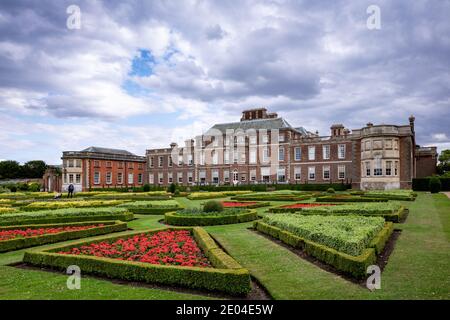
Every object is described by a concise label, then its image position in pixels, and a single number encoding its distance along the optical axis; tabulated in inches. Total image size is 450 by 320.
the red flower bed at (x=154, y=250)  368.2
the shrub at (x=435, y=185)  1365.7
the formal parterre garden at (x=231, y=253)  292.5
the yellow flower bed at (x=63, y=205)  899.4
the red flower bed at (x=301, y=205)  836.2
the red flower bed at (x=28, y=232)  531.7
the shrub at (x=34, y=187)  2209.6
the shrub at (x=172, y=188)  1686.8
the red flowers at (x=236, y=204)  969.0
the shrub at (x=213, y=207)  734.5
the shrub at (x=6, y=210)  827.3
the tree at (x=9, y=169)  3287.4
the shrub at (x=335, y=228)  370.3
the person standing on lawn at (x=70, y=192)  1346.3
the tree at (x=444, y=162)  2638.8
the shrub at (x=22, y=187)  2203.5
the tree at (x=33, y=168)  3442.4
